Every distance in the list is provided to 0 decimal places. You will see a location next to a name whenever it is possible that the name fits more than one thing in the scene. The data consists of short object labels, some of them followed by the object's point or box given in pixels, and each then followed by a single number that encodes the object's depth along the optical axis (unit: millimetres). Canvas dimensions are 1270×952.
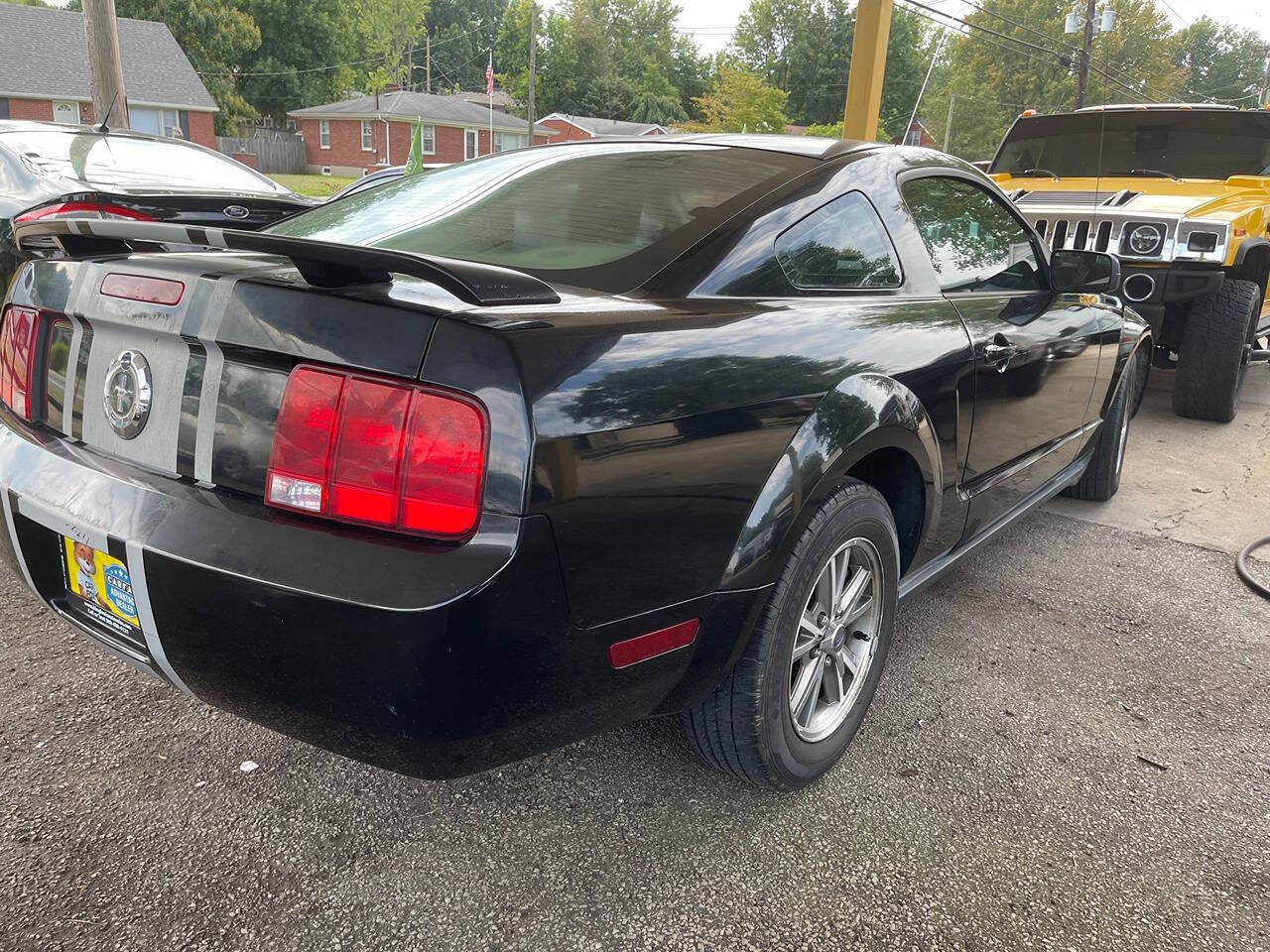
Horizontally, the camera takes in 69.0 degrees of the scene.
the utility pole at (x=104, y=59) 9266
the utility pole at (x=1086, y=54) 33844
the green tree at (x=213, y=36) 44438
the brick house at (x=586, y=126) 50375
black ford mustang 1401
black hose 3420
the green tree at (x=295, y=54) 52719
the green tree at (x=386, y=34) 64500
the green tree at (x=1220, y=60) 77750
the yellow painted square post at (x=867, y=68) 7840
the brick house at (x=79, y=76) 34844
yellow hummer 5547
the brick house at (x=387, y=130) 48844
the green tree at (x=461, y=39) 83750
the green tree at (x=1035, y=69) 50781
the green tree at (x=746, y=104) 43750
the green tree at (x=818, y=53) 66562
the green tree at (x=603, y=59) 68625
